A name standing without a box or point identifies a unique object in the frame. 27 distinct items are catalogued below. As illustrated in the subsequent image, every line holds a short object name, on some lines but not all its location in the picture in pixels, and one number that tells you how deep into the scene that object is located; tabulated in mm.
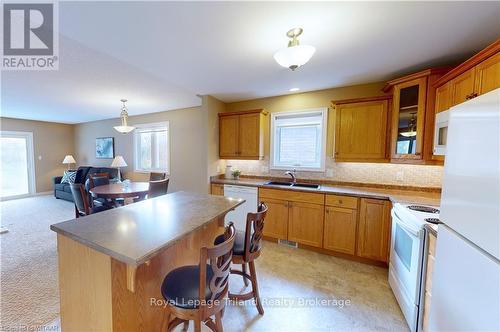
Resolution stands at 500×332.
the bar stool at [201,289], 1017
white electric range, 1486
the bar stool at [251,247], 1514
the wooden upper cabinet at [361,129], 2605
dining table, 2914
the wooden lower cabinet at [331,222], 2416
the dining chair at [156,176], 3980
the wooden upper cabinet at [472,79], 1461
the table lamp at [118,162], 4531
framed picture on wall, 5871
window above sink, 3239
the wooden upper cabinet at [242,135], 3443
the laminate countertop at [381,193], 2168
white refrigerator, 739
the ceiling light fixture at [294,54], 1467
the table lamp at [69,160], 6226
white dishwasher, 3170
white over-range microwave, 1862
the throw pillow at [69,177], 5621
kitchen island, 1062
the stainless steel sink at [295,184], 3171
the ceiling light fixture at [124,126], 3665
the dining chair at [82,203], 2904
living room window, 4934
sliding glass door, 5520
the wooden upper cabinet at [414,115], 2158
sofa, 5488
